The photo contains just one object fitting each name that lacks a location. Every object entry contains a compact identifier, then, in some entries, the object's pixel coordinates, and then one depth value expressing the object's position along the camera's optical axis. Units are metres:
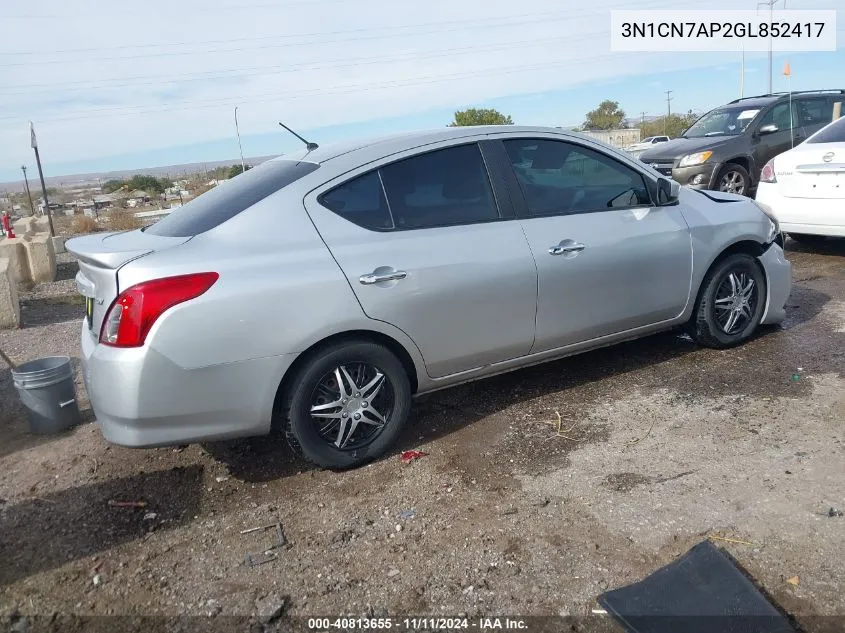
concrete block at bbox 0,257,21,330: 7.51
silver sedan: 3.29
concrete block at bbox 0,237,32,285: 10.28
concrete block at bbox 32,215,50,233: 14.91
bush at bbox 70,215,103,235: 20.81
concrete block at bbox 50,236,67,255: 15.07
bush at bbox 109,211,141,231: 20.28
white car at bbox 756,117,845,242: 7.28
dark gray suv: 10.42
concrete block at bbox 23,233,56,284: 10.55
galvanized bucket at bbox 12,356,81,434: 4.47
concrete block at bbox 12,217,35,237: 14.03
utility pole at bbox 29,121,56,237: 15.51
